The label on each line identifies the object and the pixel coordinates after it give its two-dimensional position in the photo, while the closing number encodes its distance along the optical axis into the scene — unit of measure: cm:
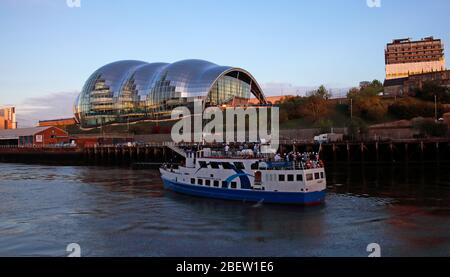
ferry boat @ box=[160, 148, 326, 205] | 3119
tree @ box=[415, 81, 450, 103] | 9344
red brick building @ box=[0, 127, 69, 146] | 10819
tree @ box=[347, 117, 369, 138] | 7512
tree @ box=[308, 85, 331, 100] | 10738
